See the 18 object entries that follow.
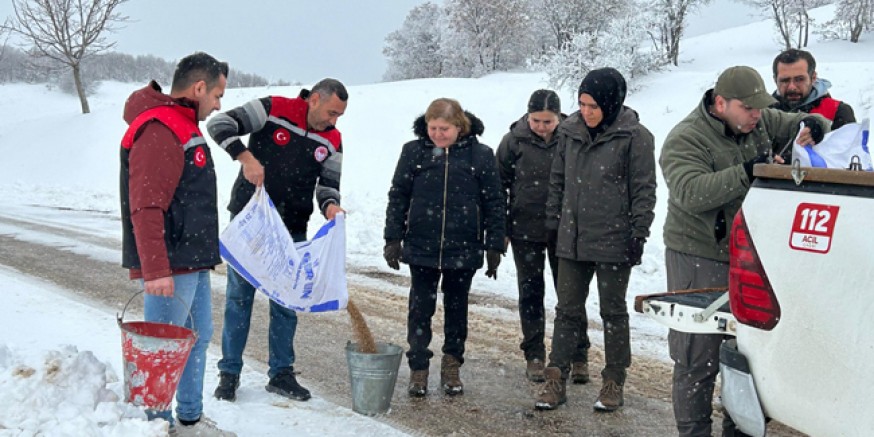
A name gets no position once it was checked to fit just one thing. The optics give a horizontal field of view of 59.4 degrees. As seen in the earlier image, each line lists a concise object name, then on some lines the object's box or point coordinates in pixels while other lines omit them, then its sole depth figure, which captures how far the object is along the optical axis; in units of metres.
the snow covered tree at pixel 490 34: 47.09
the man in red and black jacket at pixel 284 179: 5.01
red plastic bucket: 3.48
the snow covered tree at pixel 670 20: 29.62
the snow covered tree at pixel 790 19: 32.84
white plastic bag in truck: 3.25
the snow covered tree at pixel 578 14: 43.47
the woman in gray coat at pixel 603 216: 4.88
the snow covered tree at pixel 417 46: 55.75
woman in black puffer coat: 5.27
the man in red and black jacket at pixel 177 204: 3.61
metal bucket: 4.72
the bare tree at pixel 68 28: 32.88
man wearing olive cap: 3.78
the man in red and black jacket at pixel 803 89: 5.68
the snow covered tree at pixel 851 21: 30.06
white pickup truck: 2.31
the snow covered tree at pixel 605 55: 23.30
